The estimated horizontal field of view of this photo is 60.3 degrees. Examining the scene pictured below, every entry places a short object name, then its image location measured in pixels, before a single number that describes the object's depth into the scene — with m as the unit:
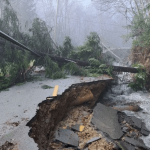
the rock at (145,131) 3.74
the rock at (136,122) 3.98
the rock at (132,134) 3.61
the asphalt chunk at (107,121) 3.25
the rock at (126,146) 3.03
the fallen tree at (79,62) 7.14
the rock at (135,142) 3.24
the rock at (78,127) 3.21
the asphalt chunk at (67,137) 2.74
